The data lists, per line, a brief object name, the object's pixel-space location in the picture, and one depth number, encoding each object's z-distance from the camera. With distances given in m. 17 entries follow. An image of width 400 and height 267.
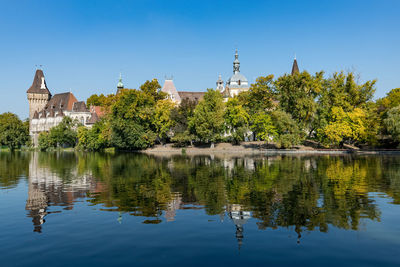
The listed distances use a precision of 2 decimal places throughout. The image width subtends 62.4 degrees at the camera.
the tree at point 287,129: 64.69
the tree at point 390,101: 73.75
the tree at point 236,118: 74.12
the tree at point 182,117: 79.19
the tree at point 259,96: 74.88
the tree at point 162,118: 78.00
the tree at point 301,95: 66.75
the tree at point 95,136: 83.72
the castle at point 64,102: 107.91
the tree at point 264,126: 69.12
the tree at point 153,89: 86.81
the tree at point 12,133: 107.77
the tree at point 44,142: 101.38
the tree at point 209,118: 73.50
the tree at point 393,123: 56.50
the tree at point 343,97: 67.25
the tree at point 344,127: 62.00
